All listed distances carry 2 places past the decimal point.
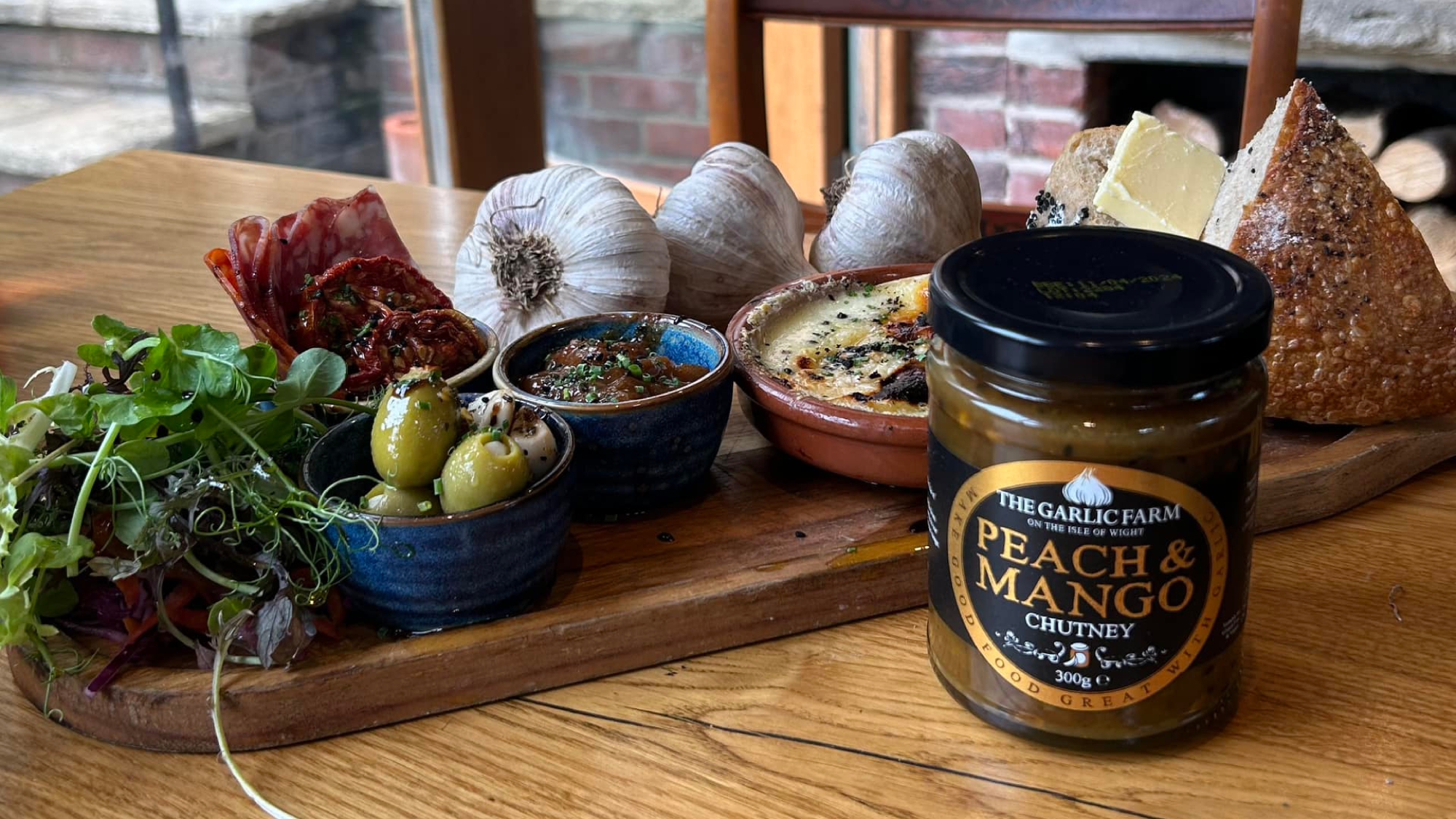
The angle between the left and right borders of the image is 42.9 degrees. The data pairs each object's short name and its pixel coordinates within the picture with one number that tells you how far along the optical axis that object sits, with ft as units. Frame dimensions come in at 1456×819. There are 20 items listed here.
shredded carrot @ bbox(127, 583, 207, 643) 1.24
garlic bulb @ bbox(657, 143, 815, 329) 1.80
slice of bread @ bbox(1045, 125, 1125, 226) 1.71
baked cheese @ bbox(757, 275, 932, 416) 1.46
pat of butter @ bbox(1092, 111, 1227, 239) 1.55
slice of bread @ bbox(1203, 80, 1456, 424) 1.45
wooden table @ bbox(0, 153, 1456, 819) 1.12
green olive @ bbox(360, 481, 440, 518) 1.24
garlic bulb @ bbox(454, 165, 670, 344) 1.71
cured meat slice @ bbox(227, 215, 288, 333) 1.58
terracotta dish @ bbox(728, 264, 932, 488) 1.39
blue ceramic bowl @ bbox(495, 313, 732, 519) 1.39
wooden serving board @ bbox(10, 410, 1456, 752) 1.21
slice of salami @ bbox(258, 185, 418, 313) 1.61
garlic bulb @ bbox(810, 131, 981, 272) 1.85
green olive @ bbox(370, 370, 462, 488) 1.25
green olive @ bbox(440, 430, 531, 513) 1.22
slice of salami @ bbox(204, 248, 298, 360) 1.54
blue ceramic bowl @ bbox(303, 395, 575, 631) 1.22
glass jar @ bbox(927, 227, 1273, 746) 1.04
